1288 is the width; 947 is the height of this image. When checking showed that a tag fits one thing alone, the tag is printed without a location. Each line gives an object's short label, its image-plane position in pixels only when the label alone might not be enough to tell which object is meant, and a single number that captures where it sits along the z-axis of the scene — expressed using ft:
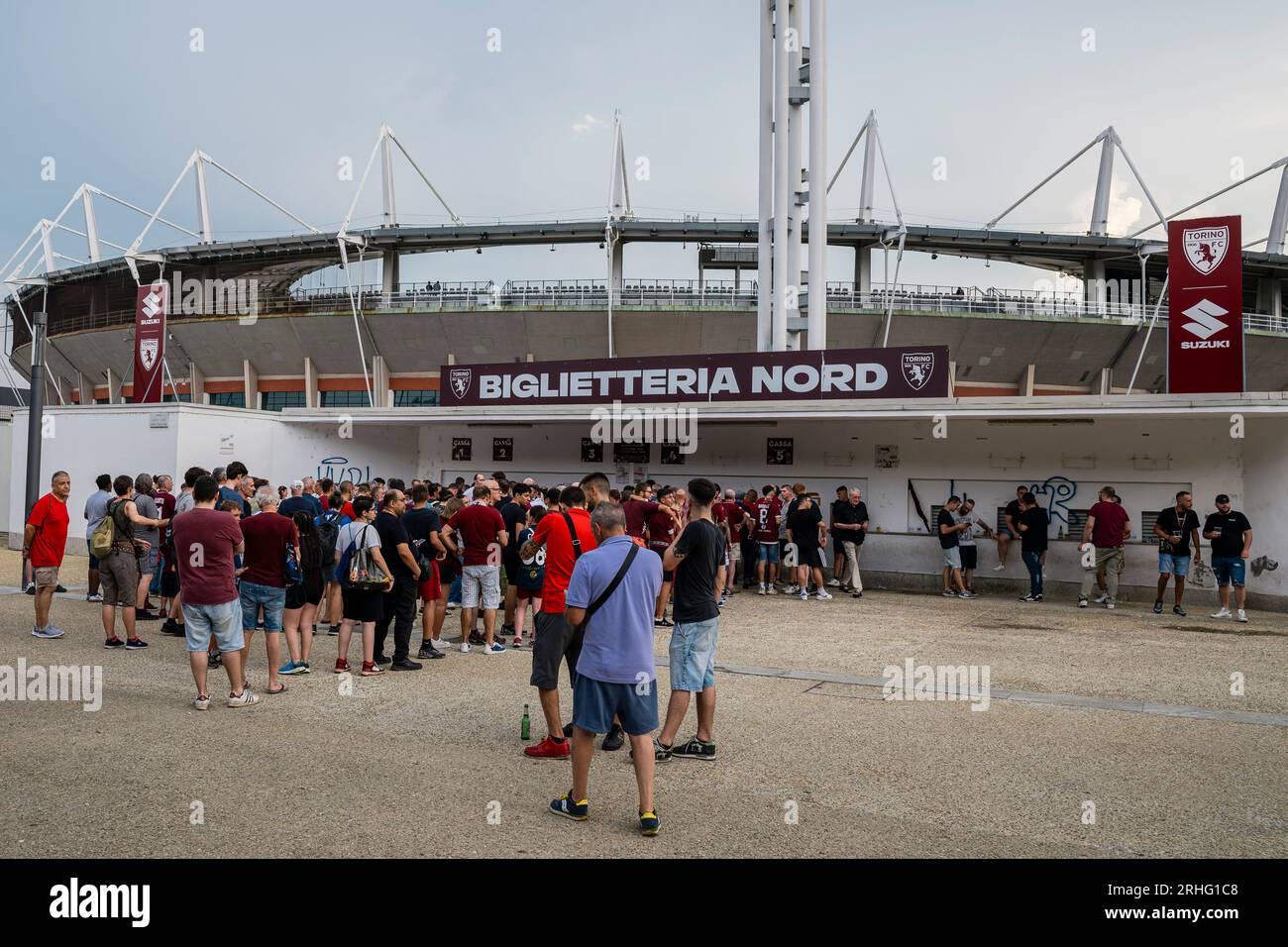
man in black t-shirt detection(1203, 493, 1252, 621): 40.68
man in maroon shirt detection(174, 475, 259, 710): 22.56
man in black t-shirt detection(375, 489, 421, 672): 27.40
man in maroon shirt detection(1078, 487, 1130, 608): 44.55
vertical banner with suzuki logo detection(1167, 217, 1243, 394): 56.34
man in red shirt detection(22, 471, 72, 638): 31.73
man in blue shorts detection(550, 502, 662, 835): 15.21
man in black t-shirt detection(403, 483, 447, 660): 29.55
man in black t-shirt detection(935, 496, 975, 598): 49.75
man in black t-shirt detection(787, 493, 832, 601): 47.39
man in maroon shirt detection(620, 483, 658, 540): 37.88
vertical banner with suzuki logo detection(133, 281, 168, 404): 107.55
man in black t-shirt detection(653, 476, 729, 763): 19.12
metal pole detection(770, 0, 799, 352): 69.97
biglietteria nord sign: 52.11
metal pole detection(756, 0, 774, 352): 71.72
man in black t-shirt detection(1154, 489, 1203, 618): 42.52
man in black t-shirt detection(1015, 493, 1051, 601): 47.65
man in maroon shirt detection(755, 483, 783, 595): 49.39
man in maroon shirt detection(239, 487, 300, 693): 25.13
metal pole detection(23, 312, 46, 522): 46.65
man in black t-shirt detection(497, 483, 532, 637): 33.71
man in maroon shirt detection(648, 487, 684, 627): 37.06
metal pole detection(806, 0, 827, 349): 70.95
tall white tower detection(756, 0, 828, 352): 70.95
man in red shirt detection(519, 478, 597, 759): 19.77
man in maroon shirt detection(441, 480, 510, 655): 30.89
